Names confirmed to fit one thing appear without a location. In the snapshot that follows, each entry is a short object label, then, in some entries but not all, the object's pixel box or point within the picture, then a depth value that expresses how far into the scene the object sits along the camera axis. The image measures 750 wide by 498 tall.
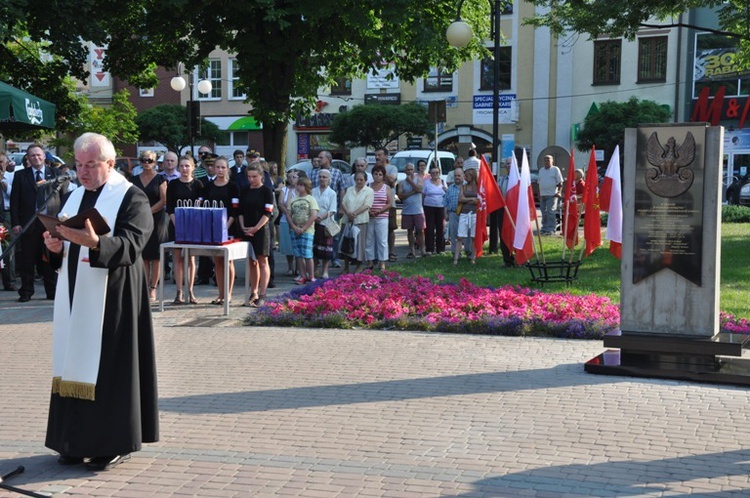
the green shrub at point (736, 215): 27.62
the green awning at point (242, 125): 53.90
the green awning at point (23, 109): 13.38
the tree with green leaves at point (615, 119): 39.62
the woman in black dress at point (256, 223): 12.70
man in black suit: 13.48
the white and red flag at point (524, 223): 13.11
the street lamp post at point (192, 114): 22.25
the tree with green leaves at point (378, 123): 42.66
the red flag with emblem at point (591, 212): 13.30
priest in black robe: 5.70
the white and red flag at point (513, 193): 13.75
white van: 34.03
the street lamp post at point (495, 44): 17.77
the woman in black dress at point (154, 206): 12.66
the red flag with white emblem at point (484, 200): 14.62
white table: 11.97
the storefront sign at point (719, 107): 40.28
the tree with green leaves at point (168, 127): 48.16
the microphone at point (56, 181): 10.75
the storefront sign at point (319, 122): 50.25
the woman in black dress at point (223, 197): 12.75
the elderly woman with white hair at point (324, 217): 15.17
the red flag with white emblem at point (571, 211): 13.62
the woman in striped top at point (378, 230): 15.67
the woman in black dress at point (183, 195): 12.90
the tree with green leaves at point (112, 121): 31.89
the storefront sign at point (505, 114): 39.84
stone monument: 8.34
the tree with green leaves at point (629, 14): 20.06
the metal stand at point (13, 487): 5.25
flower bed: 10.66
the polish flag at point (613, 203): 12.77
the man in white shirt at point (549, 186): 20.97
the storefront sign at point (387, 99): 48.38
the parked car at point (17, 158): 32.03
